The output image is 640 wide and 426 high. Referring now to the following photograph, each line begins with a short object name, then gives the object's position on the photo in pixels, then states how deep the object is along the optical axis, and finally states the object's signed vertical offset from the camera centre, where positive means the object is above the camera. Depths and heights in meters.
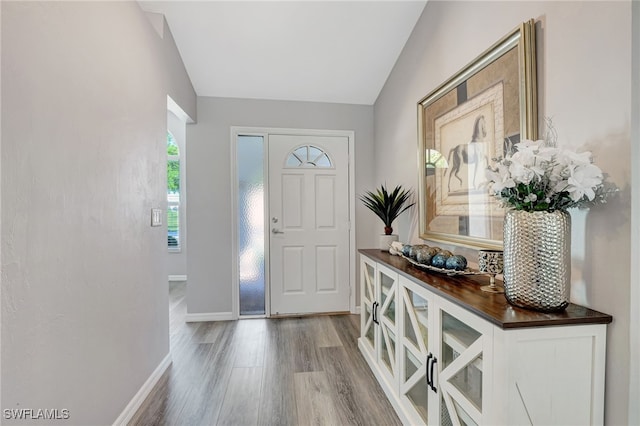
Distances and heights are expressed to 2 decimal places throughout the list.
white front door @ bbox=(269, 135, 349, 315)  3.16 -0.15
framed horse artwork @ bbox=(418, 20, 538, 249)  1.30 +0.40
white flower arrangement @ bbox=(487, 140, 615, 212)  0.91 +0.09
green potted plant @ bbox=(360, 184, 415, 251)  2.40 +0.01
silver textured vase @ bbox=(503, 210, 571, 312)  0.97 -0.17
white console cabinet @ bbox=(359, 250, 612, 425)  0.93 -0.53
